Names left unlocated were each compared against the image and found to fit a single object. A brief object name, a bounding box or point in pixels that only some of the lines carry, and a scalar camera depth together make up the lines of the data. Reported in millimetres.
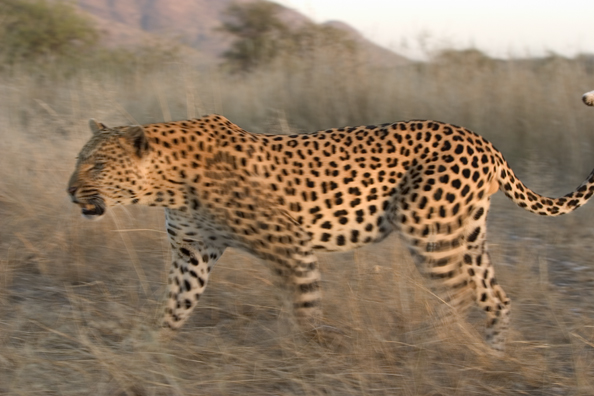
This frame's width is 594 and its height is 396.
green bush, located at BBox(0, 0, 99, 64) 28734
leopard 7602
